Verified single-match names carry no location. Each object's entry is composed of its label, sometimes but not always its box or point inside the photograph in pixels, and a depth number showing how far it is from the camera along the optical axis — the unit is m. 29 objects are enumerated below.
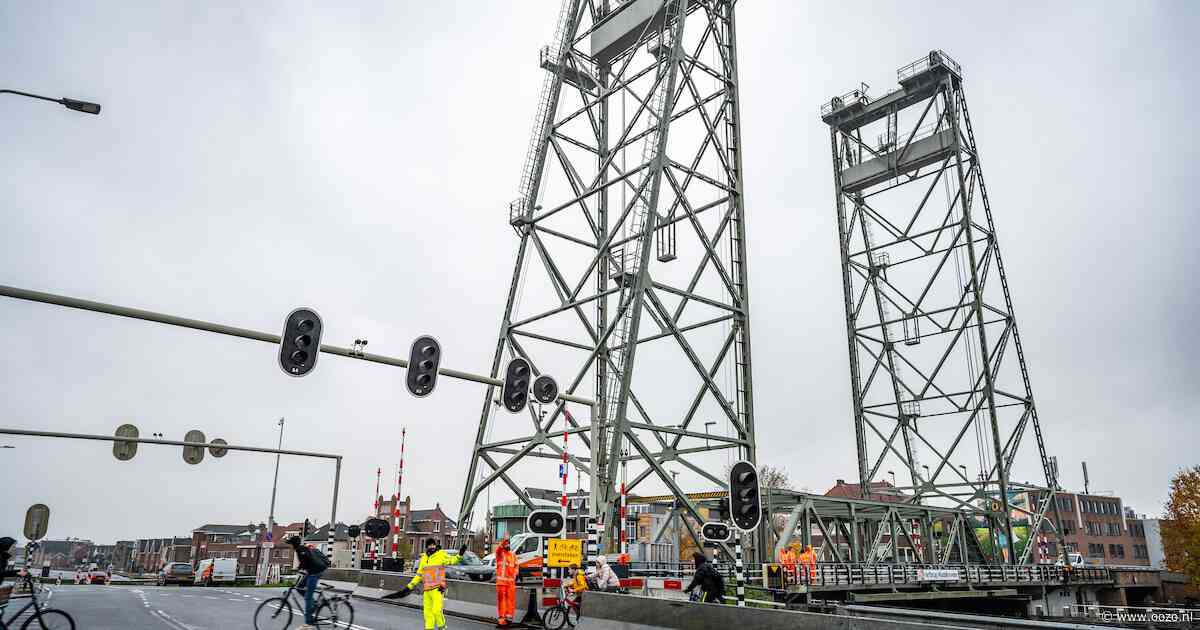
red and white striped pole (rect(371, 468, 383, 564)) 27.78
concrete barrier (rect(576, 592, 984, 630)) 9.91
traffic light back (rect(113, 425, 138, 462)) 22.66
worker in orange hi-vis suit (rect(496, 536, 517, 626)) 13.93
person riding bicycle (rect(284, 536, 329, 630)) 12.01
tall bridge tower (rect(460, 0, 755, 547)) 23.55
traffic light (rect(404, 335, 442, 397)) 14.34
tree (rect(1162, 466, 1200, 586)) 50.41
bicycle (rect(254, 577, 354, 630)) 12.59
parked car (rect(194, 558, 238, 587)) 40.66
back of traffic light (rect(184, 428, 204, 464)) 26.14
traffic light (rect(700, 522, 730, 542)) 12.37
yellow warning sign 15.55
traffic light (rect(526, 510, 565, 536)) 16.27
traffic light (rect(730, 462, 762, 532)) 10.72
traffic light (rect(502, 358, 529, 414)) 15.81
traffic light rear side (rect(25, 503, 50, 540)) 19.83
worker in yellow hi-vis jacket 11.13
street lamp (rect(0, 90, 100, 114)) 12.05
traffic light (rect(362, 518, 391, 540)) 25.80
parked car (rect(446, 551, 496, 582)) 25.79
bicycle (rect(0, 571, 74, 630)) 10.66
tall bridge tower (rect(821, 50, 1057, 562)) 36.75
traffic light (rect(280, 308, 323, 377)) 12.52
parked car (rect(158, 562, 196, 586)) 39.97
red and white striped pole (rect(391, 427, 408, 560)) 21.62
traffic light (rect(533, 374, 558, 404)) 17.08
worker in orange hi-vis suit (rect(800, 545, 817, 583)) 25.24
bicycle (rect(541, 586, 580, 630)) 13.81
